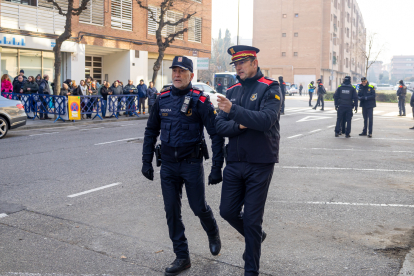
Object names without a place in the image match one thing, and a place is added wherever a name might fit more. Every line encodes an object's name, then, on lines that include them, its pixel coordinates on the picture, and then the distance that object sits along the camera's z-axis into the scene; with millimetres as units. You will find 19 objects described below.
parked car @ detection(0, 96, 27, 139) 13284
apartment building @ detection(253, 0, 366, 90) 73750
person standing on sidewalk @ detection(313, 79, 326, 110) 27773
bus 35538
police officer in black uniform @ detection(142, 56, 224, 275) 3855
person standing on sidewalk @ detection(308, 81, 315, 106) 32594
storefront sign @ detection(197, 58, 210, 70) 31798
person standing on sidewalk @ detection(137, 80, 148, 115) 22994
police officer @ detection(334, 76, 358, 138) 13562
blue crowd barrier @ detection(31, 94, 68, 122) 18406
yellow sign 18428
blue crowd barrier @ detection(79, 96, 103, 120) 19078
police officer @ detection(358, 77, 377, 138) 13969
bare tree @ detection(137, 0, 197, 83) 26047
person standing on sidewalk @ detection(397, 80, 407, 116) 24250
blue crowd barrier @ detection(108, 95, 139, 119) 20844
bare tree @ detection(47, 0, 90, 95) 20047
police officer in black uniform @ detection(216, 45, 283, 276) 3537
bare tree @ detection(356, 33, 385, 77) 54750
